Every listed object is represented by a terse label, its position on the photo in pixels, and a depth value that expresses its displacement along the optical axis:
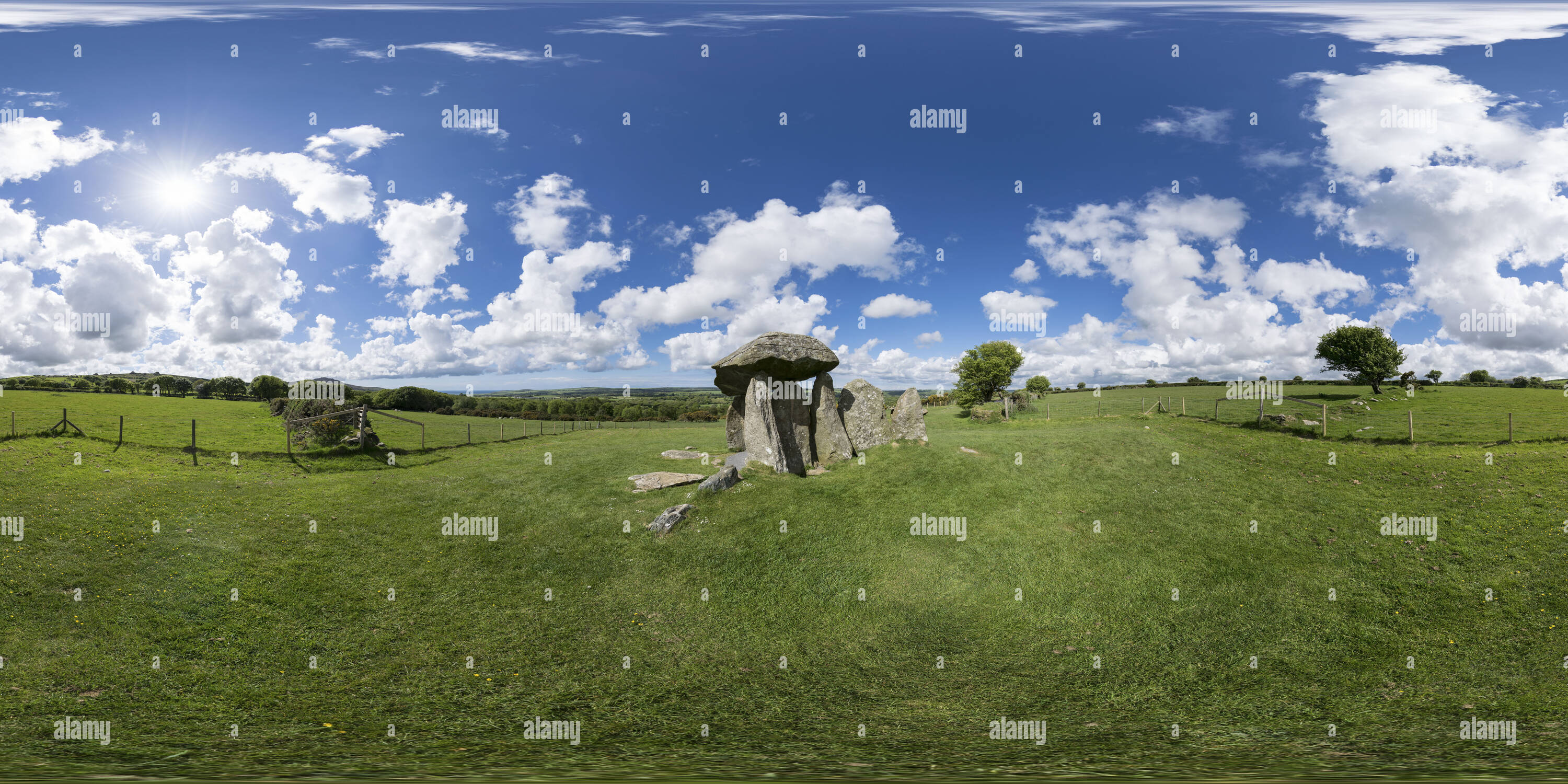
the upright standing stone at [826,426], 17.50
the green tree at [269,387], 21.84
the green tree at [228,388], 22.53
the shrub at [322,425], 18.47
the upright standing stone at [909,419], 18.08
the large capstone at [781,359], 16.72
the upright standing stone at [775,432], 16.31
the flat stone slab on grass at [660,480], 15.98
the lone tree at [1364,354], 34.03
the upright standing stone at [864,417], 18.12
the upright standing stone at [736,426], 19.00
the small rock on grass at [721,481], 14.83
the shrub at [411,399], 24.31
